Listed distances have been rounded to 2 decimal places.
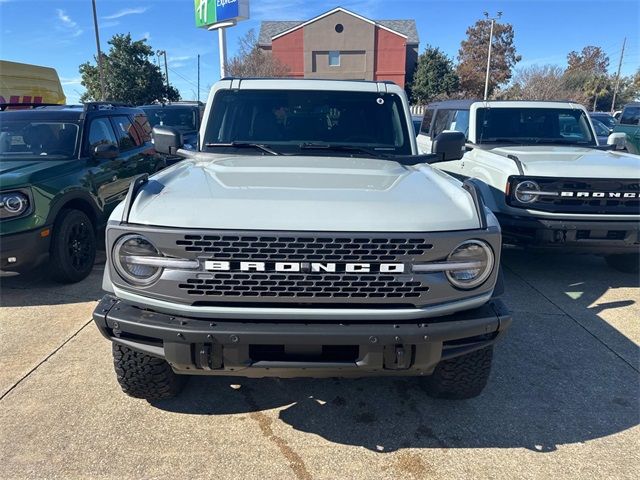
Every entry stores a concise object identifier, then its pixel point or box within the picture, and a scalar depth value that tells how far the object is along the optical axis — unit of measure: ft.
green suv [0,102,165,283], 14.89
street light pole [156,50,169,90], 136.39
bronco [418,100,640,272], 15.81
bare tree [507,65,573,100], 116.67
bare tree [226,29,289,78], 114.42
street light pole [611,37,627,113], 156.93
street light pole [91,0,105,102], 83.48
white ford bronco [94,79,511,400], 7.23
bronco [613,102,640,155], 39.74
